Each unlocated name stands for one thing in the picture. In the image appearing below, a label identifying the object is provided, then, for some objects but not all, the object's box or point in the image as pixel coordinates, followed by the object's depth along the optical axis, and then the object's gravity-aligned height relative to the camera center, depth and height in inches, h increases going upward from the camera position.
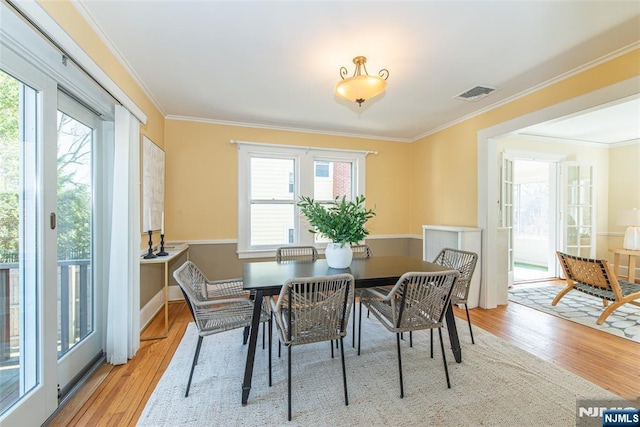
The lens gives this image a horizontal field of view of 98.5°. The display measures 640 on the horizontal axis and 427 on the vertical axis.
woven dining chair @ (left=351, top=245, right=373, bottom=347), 124.8 -17.7
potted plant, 90.9 -4.4
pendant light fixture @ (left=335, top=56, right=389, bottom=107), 81.3 +38.4
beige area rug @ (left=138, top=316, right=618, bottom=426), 65.5 -48.7
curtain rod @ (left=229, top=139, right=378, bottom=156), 155.8 +39.9
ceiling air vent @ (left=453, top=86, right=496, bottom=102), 114.1 +51.8
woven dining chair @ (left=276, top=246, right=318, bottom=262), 117.9 -18.0
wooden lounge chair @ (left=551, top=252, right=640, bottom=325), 118.0 -31.8
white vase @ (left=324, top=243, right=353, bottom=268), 92.5 -14.2
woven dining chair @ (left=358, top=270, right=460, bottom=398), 71.9 -24.3
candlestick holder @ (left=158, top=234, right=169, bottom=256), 115.1 -16.6
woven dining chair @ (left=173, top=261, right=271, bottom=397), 71.2 -28.0
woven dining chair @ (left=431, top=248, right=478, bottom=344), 96.2 -20.8
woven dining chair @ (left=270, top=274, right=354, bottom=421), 64.8 -24.3
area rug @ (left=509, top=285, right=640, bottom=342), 115.4 -47.7
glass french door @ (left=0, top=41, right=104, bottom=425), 54.8 -6.8
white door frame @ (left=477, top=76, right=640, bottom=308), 137.0 +0.6
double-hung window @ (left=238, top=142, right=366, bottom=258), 159.6 +15.3
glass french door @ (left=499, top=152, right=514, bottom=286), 167.0 +12.0
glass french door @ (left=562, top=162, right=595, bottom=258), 198.2 +2.5
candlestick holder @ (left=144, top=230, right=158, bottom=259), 108.9 -17.1
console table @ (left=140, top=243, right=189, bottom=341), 104.4 -18.6
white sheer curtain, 88.7 -11.8
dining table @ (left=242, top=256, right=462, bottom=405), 71.5 -18.8
